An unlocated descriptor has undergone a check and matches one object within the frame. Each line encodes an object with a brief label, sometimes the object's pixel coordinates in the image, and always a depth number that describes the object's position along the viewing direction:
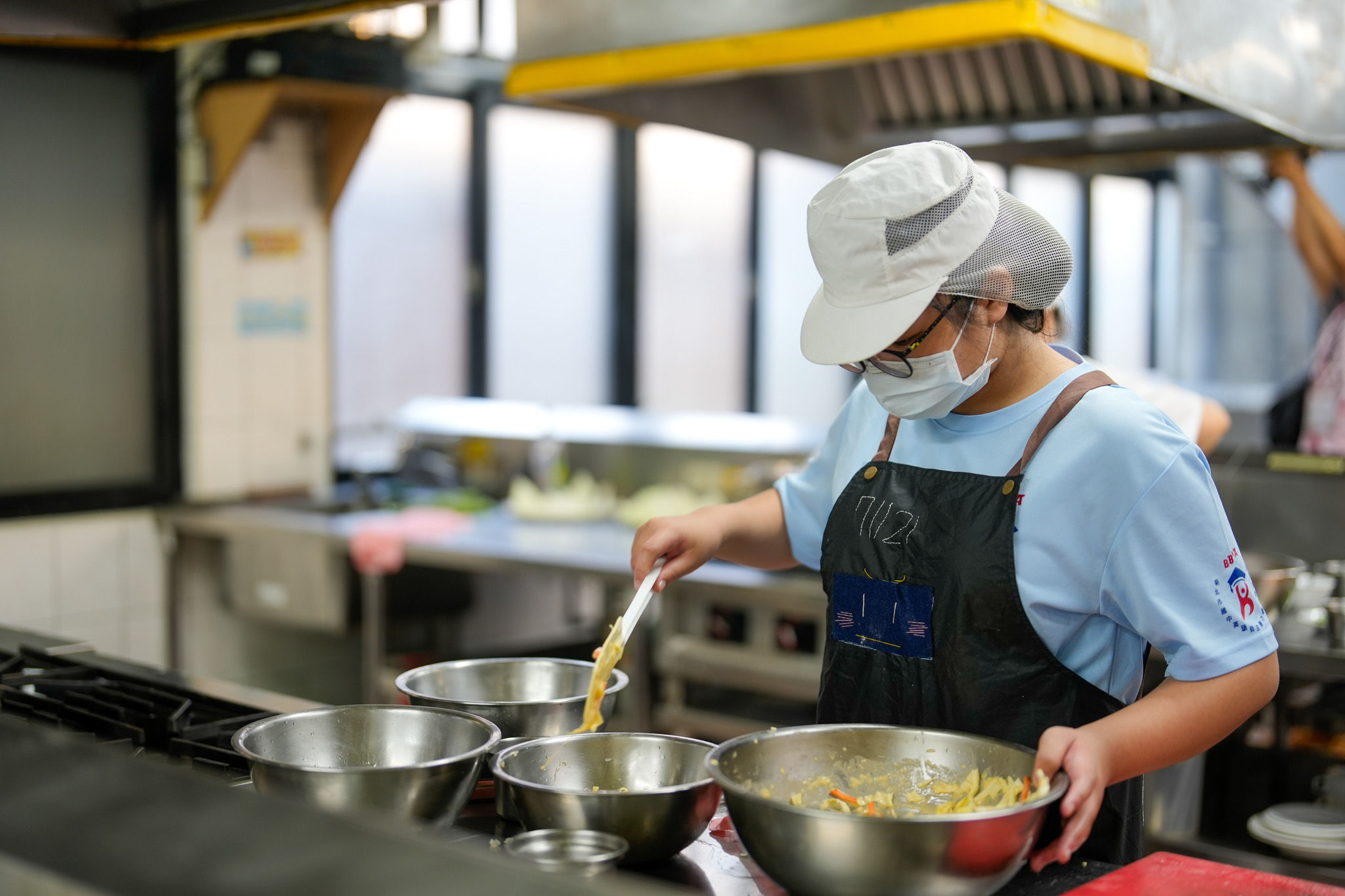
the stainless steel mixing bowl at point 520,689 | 1.61
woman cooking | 1.43
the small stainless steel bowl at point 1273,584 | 2.68
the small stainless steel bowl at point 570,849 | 1.21
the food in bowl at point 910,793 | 1.33
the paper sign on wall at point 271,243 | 4.29
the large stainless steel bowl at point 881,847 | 1.14
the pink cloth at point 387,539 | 3.78
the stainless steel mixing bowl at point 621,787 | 1.30
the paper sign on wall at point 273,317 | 4.30
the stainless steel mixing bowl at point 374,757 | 1.31
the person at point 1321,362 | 3.87
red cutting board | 1.32
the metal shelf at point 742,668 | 3.12
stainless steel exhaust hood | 2.00
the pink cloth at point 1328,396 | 3.86
